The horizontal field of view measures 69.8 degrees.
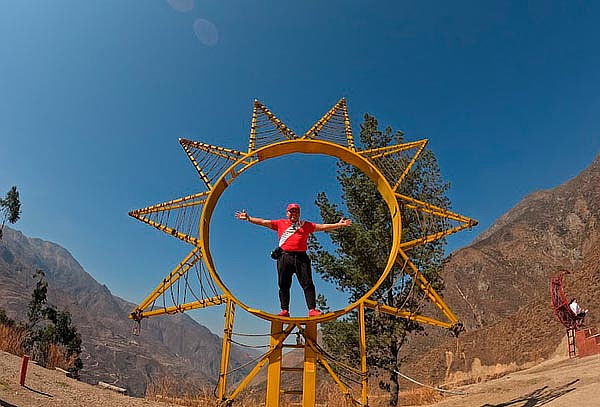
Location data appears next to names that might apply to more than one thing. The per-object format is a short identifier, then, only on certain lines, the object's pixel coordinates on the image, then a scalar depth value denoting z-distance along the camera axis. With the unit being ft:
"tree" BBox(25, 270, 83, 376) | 128.33
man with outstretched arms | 22.76
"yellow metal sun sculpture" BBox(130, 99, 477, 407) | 21.90
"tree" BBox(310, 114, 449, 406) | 44.98
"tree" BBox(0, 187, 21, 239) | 137.18
